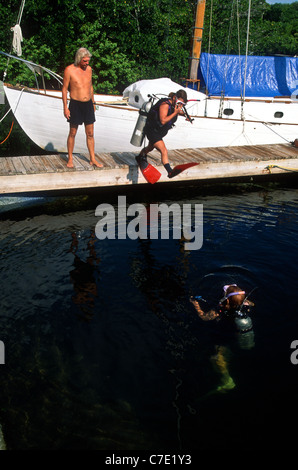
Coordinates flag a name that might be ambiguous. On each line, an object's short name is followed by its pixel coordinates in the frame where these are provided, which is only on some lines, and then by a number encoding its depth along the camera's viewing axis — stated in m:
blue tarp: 13.41
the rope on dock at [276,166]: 10.95
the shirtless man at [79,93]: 7.29
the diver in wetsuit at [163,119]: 7.59
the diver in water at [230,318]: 4.92
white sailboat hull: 11.42
